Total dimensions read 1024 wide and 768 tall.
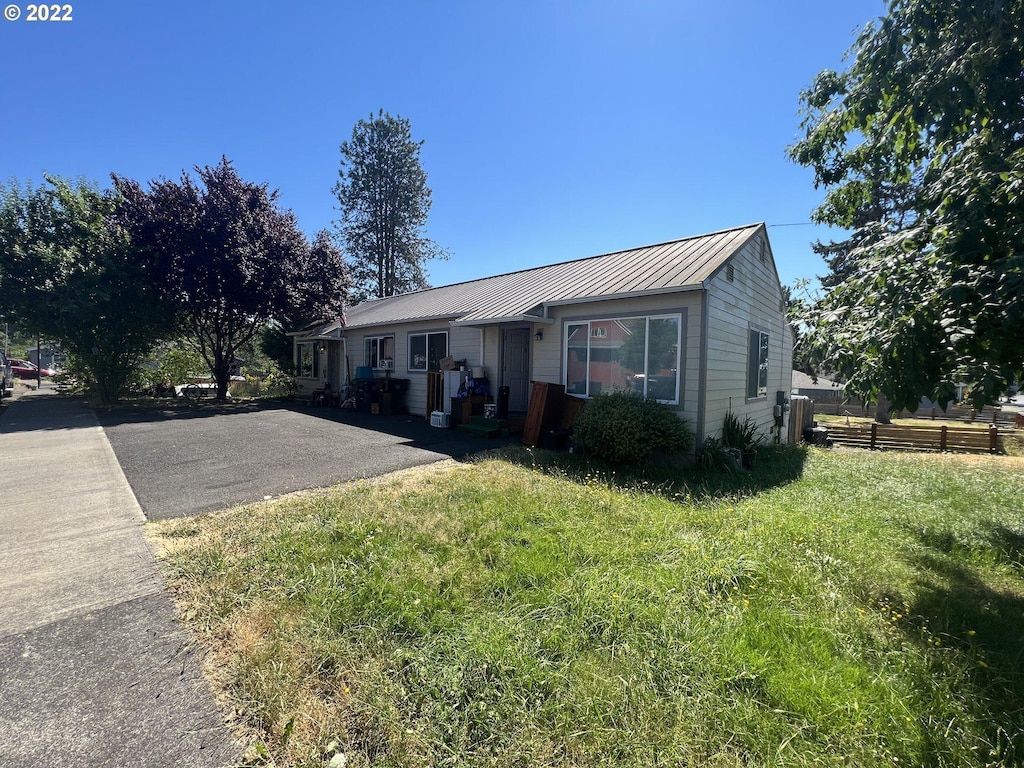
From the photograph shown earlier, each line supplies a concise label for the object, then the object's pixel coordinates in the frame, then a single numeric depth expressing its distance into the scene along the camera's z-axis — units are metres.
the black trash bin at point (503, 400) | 9.88
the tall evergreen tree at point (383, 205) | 28.12
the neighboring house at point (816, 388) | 32.52
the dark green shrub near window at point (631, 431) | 6.65
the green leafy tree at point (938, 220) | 2.77
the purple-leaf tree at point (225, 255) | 15.02
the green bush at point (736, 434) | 7.96
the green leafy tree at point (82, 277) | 13.40
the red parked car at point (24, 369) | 31.11
